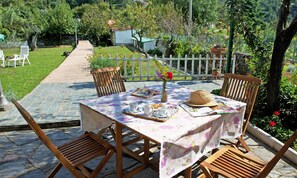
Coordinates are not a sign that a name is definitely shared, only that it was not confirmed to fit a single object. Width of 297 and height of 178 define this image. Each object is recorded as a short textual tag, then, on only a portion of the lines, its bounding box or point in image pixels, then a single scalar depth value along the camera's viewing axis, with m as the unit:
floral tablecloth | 2.08
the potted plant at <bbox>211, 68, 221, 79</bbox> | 7.96
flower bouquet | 2.90
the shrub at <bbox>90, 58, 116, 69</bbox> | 7.55
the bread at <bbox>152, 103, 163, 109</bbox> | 2.72
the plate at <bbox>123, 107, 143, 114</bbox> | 2.59
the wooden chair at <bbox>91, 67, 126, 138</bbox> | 3.72
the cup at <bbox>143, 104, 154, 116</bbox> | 2.52
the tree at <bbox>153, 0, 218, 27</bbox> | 29.50
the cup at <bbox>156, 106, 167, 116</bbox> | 2.50
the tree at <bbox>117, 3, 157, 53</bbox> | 10.70
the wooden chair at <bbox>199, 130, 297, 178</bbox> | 2.26
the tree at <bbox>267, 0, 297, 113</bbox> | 4.02
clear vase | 3.01
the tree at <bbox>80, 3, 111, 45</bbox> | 25.92
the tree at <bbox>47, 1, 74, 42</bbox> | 26.81
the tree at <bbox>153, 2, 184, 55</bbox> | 14.61
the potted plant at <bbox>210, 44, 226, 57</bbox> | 8.80
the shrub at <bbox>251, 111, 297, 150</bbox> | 3.79
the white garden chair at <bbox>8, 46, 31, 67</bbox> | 12.52
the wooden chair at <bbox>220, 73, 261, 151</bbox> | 3.25
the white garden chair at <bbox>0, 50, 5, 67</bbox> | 12.48
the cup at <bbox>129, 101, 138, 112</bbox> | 2.65
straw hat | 2.83
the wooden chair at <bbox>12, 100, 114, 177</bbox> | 2.17
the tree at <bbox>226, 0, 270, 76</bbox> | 5.17
